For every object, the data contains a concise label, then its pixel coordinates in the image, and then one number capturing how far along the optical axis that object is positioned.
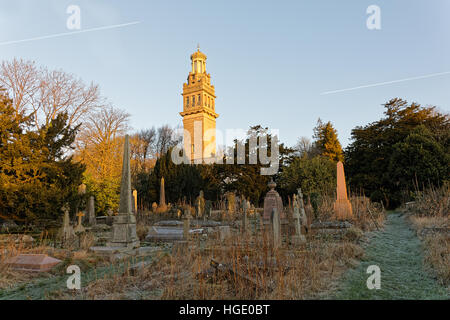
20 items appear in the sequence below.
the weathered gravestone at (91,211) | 13.07
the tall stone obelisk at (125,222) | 6.70
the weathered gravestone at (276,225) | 6.04
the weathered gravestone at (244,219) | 9.30
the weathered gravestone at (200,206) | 13.51
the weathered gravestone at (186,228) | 7.17
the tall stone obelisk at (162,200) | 15.17
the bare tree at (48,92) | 17.77
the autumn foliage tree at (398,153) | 17.14
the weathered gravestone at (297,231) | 6.92
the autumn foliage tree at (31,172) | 9.00
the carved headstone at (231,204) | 14.10
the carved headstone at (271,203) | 11.00
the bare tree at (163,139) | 36.59
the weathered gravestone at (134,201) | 13.59
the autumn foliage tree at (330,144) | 29.81
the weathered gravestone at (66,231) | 8.20
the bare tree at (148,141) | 34.66
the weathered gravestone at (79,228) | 9.04
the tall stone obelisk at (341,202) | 10.32
